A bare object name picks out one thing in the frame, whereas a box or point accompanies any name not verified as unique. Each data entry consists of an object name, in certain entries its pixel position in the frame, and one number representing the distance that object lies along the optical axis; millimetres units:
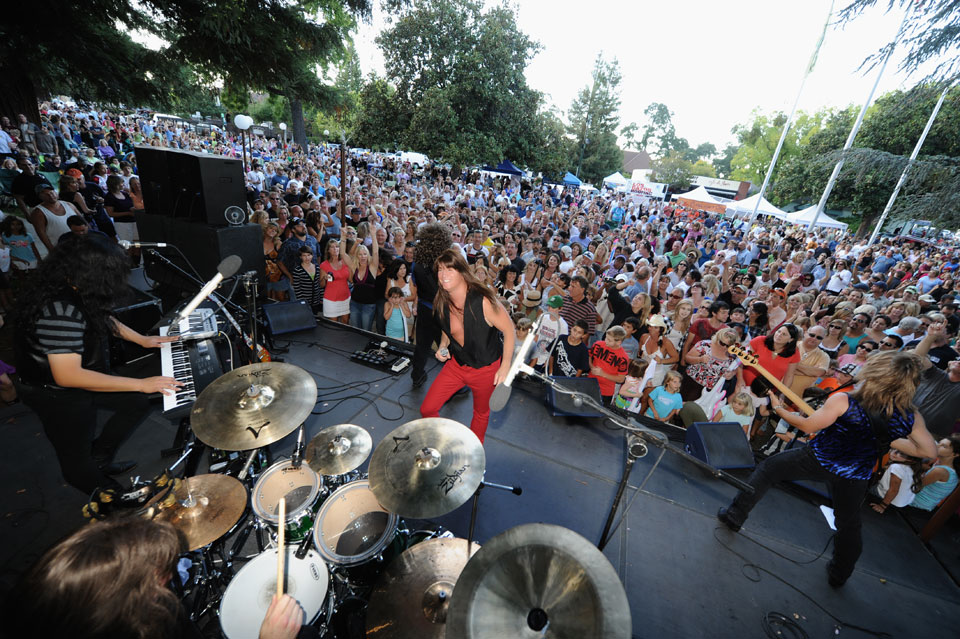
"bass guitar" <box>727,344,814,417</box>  3455
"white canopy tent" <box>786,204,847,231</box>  21497
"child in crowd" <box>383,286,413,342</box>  5668
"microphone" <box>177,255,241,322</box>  2676
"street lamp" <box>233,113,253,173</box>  10984
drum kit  1393
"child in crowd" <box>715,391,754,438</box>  4508
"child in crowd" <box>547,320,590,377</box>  5137
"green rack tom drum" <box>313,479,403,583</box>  2240
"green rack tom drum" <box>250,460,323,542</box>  2416
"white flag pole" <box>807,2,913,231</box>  15529
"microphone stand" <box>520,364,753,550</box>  2238
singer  3312
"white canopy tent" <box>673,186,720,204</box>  28672
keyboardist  2404
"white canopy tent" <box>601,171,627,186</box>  34953
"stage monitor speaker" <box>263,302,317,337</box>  5926
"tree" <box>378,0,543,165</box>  17891
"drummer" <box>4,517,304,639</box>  1002
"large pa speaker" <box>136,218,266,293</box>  5199
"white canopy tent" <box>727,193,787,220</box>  24156
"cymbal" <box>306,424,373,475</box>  2609
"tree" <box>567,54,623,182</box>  41281
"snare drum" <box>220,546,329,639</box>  1908
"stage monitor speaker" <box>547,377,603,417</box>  4559
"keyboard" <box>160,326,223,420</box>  2988
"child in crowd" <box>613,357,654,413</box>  4812
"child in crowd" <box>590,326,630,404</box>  4848
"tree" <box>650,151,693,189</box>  51000
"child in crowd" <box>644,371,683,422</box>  4680
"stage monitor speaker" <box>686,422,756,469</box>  3930
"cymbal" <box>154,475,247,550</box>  2129
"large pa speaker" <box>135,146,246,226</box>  5129
